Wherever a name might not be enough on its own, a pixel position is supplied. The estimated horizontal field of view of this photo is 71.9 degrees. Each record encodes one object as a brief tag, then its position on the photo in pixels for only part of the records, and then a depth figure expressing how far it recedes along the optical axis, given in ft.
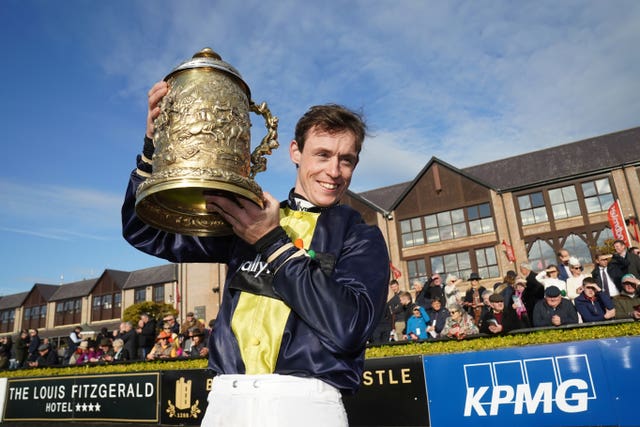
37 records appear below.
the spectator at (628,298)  27.48
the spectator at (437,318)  35.60
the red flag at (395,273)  86.64
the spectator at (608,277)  31.50
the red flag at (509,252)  94.38
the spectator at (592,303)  28.25
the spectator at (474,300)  38.93
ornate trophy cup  5.74
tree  148.05
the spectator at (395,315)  42.01
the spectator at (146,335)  45.39
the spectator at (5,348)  62.74
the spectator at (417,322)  36.81
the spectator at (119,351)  43.57
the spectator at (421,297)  40.84
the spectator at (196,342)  37.34
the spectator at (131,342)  44.11
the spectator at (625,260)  31.63
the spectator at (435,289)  41.65
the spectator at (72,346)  55.41
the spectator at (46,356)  49.63
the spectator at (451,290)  42.73
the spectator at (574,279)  34.09
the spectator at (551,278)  34.47
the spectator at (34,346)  54.65
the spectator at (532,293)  32.22
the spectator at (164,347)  40.42
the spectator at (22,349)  60.75
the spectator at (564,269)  36.09
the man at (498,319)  25.08
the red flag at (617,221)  65.77
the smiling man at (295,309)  5.62
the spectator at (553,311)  27.17
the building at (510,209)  99.04
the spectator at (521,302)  28.96
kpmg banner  20.93
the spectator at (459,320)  29.84
